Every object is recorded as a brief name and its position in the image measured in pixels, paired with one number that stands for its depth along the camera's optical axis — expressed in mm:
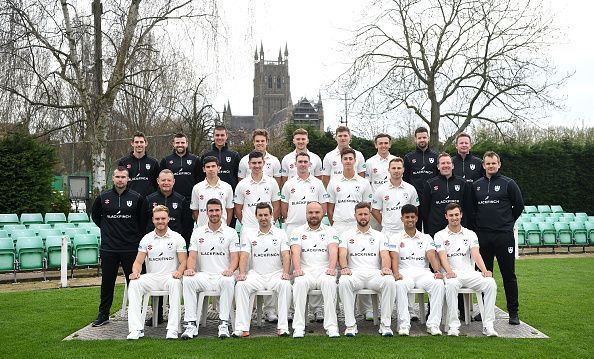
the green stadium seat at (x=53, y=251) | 12258
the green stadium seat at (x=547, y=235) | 17391
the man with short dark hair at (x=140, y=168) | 8375
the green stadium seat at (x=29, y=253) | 11961
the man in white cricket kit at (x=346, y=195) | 8141
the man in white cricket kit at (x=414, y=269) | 7102
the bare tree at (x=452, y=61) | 22531
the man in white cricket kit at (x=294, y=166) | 8792
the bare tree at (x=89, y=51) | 13531
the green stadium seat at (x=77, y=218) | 15992
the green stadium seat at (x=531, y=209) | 20453
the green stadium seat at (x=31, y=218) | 15850
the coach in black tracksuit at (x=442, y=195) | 7914
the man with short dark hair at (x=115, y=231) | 7848
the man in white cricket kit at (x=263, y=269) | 7082
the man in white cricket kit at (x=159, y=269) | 7035
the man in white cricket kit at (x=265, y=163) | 8547
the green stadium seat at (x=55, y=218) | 15884
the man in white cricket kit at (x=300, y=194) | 8156
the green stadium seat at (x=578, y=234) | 17703
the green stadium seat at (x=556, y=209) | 21031
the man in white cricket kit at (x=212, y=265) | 7102
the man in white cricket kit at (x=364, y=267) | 7078
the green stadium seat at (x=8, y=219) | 15570
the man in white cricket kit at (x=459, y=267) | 7090
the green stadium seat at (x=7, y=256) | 11836
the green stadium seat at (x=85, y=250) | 12445
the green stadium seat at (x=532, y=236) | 17250
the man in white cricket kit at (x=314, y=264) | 7055
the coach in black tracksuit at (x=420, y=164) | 8586
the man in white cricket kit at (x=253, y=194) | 8133
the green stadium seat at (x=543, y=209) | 20822
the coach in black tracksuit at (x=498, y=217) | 7785
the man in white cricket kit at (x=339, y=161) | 8508
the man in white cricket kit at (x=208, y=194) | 8008
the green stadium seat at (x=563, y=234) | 17578
